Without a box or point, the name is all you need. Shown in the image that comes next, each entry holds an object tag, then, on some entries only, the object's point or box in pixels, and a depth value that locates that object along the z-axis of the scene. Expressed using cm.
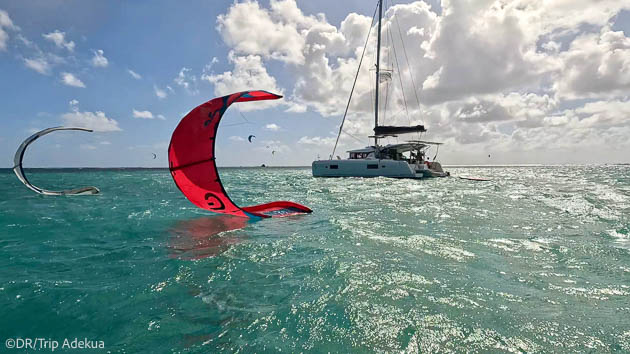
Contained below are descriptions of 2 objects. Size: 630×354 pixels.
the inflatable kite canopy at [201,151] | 617
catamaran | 2933
